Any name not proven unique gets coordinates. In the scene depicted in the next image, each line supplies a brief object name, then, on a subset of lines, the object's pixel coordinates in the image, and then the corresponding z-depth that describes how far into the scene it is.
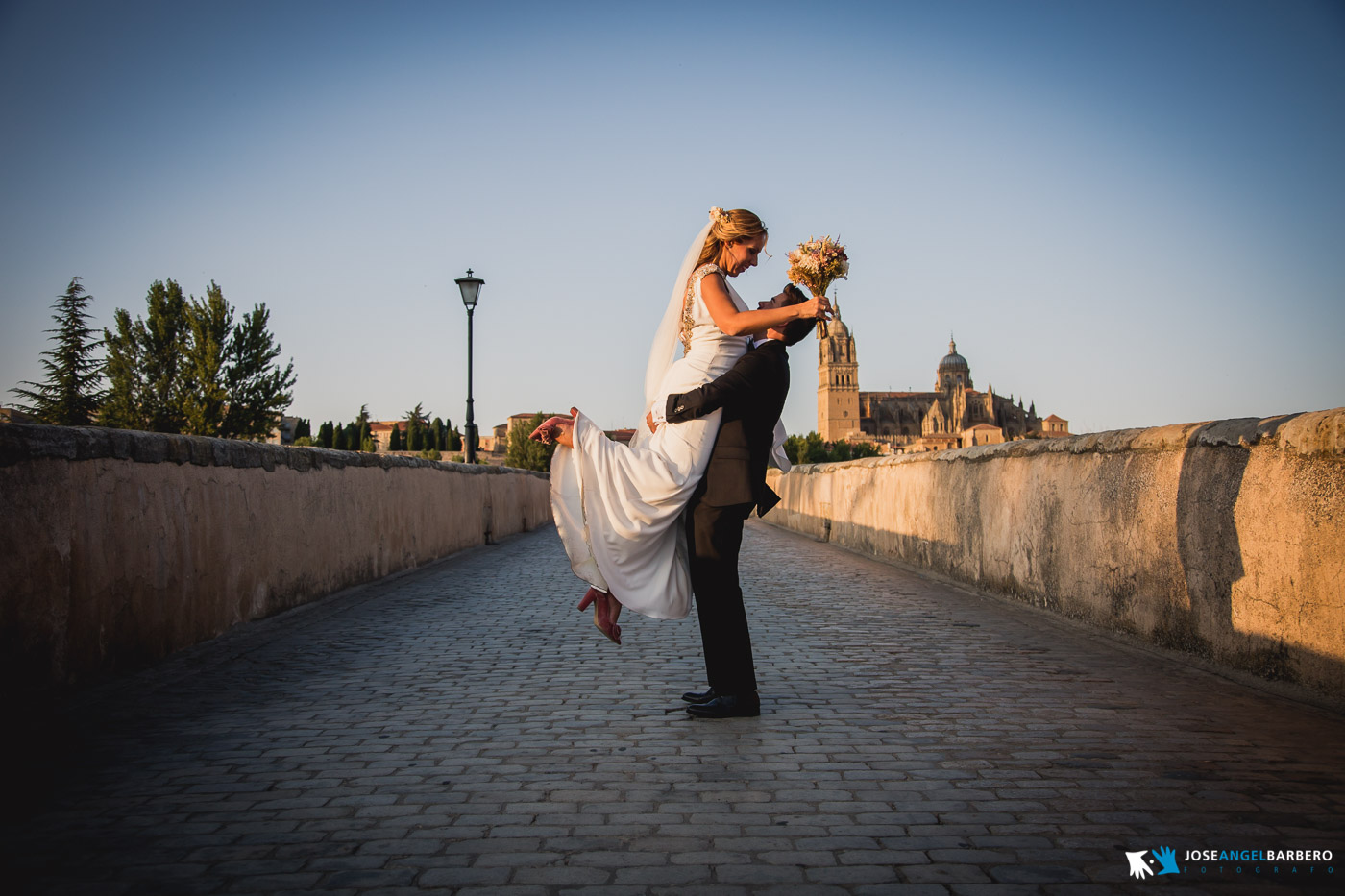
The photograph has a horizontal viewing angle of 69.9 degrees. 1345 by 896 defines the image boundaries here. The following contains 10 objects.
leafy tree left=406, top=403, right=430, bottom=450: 123.25
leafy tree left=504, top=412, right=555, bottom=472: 90.94
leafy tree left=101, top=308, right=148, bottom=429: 73.00
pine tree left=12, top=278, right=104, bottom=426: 71.00
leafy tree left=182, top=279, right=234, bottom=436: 72.12
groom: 3.90
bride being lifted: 3.91
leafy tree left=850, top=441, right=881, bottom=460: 165.88
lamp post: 17.53
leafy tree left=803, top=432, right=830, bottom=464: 156.85
